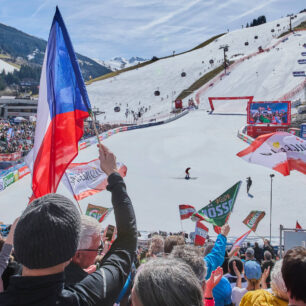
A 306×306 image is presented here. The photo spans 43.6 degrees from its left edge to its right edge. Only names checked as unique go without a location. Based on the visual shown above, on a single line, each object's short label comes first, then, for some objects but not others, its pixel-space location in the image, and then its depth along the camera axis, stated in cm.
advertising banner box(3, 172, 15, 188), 2144
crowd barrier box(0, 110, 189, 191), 2131
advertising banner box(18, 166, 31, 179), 2362
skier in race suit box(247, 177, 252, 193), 1919
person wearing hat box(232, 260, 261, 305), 372
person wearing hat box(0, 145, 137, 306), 158
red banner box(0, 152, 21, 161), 2555
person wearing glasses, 262
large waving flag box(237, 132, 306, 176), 894
